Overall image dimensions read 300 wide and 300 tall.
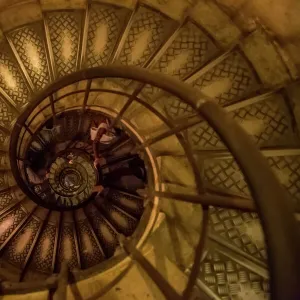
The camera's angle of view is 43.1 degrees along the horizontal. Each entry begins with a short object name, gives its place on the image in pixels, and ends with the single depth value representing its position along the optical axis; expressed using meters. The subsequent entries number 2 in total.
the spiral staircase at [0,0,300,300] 3.42
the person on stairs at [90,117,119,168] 5.27
